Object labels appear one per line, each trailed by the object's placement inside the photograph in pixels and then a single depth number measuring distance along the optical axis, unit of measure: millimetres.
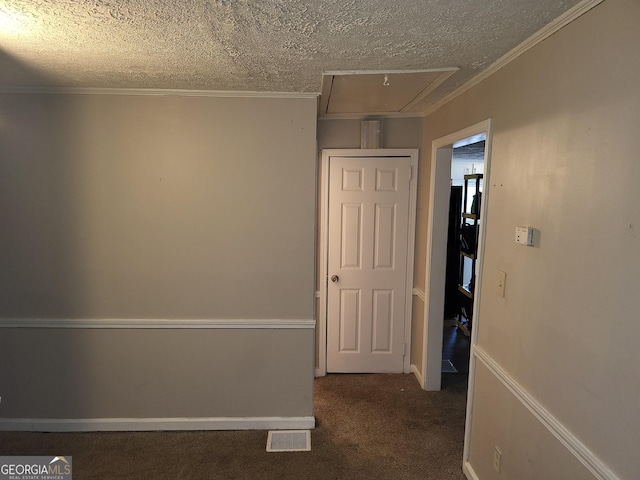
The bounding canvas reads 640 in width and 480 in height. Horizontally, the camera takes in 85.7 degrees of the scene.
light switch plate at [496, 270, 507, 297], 1691
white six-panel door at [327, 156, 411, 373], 3096
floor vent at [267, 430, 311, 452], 2297
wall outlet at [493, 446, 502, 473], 1715
